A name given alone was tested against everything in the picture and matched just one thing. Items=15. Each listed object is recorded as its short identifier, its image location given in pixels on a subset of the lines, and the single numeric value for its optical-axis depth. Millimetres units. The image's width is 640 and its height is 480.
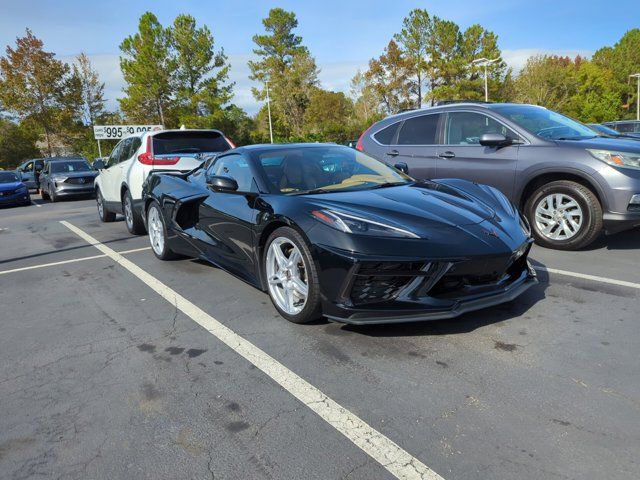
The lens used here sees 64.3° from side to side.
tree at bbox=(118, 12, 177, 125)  43844
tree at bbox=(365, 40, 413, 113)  52531
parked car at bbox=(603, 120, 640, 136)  19453
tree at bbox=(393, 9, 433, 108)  51906
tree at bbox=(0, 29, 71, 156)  35969
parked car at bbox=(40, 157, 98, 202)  17266
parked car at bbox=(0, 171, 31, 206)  16500
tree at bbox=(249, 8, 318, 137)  55219
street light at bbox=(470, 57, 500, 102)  49591
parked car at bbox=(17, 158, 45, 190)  22022
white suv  7973
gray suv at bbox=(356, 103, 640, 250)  5285
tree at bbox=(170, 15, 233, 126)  45000
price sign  29953
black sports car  3184
